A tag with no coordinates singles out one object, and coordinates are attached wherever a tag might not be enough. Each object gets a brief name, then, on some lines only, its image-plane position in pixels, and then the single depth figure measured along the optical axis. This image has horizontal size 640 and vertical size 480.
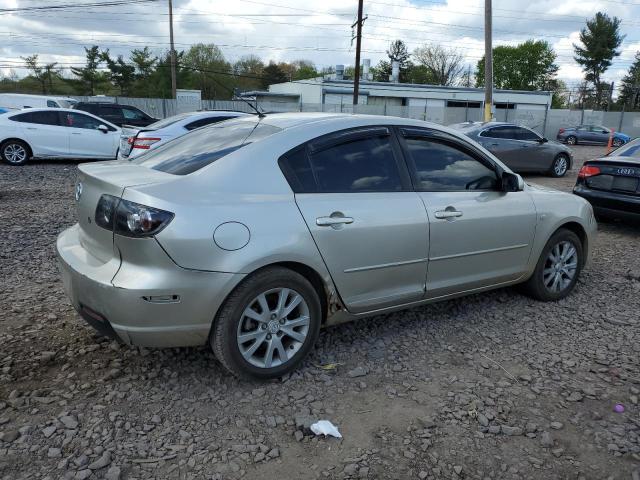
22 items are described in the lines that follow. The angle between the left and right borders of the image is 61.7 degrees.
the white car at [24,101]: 21.86
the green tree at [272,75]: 68.12
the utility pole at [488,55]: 19.36
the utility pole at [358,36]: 27.53
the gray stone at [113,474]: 2.44
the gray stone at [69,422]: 2.78
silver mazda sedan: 2.85
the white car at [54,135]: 12.89
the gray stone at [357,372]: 3.42
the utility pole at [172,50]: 36.41
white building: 43.03
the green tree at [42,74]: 52.56
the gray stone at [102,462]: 2.50
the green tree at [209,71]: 62.37
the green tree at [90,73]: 54.56
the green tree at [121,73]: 54.38
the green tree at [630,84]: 73.14
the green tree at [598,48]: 71.50
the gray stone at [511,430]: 2.87
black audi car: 7.03
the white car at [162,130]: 10.17
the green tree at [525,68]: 86.88
